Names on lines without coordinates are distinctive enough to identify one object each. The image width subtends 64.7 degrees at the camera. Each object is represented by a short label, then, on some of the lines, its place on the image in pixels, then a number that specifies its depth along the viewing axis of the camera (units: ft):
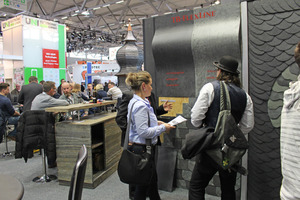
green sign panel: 26.71
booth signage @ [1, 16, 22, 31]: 26.86
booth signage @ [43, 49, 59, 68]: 28.65
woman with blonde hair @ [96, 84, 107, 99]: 22.72
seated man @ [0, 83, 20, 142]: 14.51
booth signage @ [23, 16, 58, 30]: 27.05
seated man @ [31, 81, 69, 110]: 11.84
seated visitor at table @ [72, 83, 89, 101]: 17.01
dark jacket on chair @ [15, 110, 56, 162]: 10.46
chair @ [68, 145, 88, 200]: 3.36
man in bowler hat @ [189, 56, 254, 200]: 5.98
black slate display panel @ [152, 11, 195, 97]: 9.09
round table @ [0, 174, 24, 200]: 3.56
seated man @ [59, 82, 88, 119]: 14.71
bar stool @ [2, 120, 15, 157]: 15.57
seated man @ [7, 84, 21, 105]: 23.91
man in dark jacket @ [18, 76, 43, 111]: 16.44
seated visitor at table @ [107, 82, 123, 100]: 19.33
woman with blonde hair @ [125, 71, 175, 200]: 6.22
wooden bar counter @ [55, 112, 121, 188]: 10.35
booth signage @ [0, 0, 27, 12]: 24.29
